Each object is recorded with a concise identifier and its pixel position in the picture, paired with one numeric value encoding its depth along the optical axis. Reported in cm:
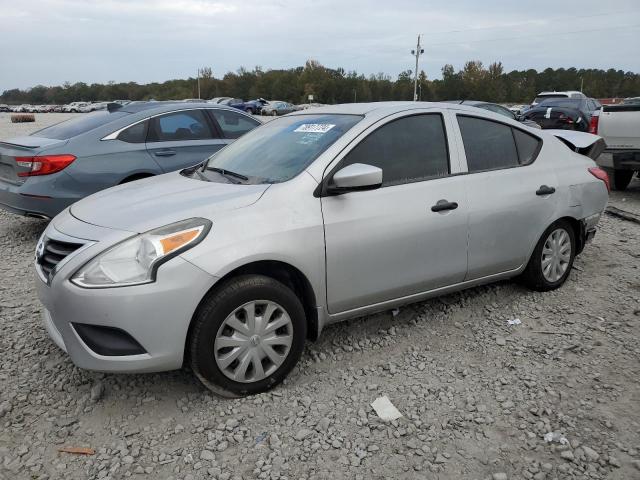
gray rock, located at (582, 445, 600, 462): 254
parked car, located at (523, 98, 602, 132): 1467
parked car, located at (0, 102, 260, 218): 558
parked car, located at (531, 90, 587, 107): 2101
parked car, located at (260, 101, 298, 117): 4659
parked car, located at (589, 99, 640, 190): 827
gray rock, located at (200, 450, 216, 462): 257
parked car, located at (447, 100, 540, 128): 1073
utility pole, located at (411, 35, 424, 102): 6469
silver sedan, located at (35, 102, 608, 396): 271
